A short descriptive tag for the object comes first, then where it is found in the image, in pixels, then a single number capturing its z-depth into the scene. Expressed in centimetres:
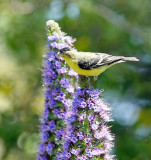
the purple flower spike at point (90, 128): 886
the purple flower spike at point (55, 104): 977
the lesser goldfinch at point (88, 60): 1032
